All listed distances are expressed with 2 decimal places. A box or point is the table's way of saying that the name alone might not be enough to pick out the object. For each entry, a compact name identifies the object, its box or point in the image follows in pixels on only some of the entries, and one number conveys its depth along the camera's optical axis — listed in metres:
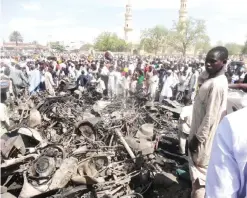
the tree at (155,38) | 60.88
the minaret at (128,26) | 84.46
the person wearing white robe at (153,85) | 11.64
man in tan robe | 2.75
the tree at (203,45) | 56.75
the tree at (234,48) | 69.84
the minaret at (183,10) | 78.06
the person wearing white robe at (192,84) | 10.73
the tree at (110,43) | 68.38
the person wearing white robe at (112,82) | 11.85
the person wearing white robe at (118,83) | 11.92
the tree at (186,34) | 54.59
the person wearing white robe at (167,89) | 11.53
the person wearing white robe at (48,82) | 10.71
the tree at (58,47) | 72.18
